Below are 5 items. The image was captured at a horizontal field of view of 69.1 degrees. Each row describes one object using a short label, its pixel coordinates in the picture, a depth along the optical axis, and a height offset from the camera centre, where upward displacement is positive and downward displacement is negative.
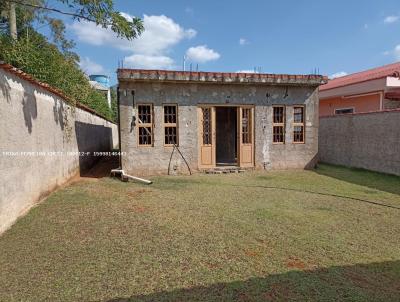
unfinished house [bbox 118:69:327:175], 9.84 +0.59
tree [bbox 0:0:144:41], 5.00 +2.09
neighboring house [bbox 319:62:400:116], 13.92 +2.07
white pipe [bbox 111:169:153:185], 8.76 -1.28
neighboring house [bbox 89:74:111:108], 30.62 +6.47
